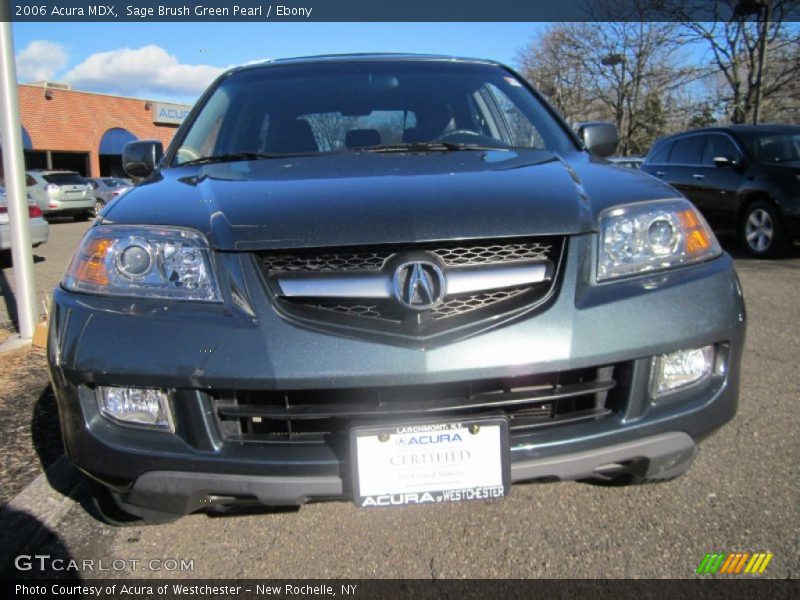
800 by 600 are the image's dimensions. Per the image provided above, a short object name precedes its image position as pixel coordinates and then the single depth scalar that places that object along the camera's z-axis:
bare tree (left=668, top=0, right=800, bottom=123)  20.14
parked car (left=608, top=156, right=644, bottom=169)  15.23
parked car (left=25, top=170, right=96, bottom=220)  19.92
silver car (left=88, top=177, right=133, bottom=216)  24.78
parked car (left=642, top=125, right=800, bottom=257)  7.73
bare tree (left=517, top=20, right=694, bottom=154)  28.11
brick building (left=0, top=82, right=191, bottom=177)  32.84
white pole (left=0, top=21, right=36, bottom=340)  4.65
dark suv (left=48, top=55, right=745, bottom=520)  1.73
